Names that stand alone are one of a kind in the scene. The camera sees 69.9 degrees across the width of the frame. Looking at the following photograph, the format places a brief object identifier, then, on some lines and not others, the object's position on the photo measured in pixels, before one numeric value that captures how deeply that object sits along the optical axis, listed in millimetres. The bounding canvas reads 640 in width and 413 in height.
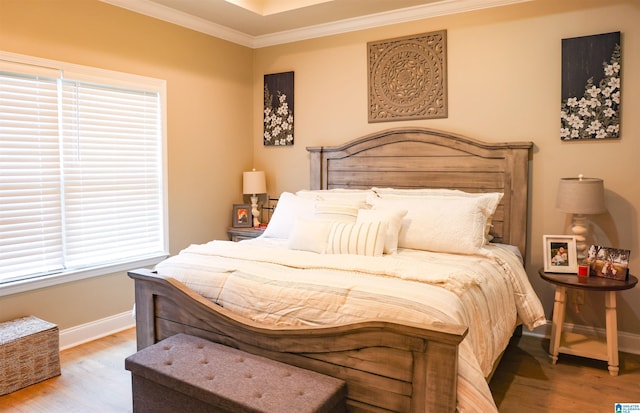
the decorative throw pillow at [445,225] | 2908
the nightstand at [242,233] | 4242
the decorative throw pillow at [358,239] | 2805
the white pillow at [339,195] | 3539
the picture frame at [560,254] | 3014
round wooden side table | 2771
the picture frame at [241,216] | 4445
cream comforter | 1900
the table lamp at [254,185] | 4469
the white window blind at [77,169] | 2939
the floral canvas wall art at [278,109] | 4496
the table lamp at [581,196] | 2908
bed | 1798
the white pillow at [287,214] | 3538
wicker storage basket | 2584
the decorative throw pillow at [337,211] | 3225
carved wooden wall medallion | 3691
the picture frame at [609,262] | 2857
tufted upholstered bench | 1732
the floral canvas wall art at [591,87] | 3059
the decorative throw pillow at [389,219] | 2910
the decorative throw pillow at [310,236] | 2959
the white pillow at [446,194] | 3141
